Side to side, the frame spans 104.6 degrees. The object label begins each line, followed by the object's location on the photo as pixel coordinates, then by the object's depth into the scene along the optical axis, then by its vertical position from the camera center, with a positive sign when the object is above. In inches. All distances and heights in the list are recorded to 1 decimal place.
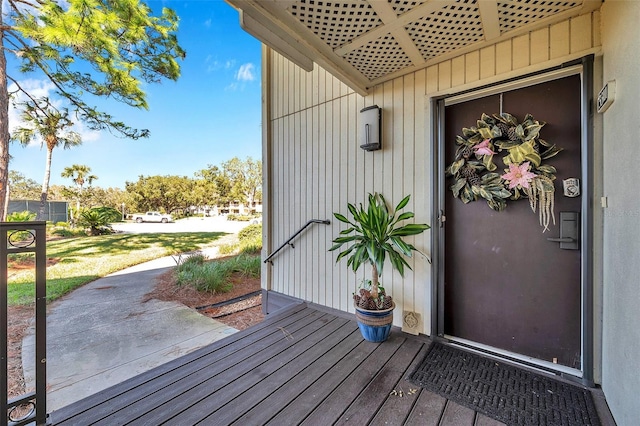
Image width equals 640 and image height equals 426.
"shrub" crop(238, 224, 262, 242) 391.2 -35.2
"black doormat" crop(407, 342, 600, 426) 52.9 -43.8
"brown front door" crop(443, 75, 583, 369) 66.4 -14.3
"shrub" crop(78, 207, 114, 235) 432.8 -18.0
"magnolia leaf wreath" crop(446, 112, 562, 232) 68.7 +14.2
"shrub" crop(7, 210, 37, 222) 296.4 -6.4
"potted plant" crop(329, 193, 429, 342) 81.2 -13.8
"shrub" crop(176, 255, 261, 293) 200.4 -54.1
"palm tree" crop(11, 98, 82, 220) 244.7 +91.1
